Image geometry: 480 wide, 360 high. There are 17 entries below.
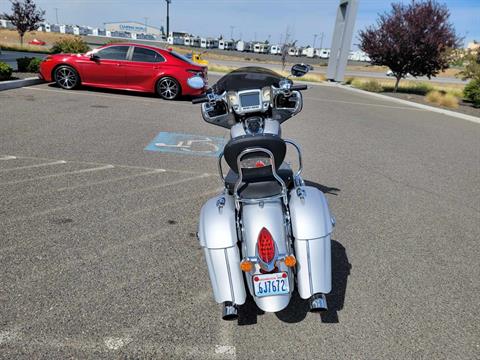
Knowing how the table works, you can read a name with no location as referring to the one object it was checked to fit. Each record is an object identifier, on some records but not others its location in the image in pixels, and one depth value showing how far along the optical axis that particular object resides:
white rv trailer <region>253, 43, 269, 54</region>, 85.25
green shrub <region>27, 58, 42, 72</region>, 12.65
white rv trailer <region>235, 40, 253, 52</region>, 86.25
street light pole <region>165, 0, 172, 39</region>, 36.71
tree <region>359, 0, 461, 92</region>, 19.61
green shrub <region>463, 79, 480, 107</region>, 15.88
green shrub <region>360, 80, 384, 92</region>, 21.27
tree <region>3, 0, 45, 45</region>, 24.93
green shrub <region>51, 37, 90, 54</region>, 15.72
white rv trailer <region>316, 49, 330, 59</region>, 88.19
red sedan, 10.80
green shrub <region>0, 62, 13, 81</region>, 10.33
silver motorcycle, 2.26
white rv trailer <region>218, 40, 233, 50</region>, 83.88
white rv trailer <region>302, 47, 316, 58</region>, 88.74
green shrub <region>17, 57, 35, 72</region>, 12.70
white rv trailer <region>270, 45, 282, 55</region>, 86.29
